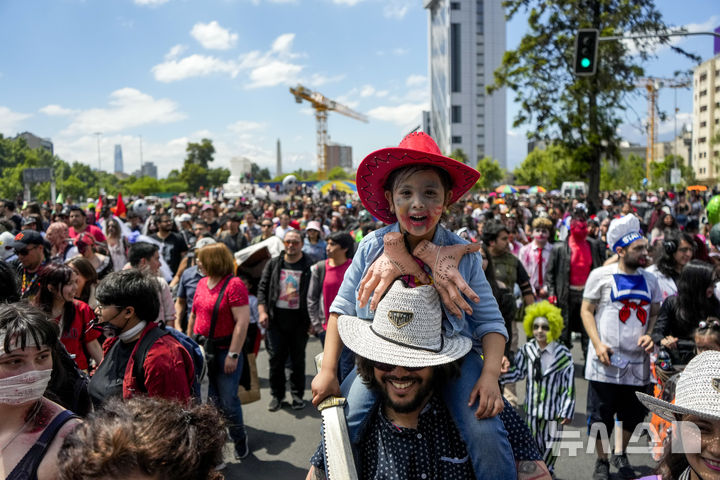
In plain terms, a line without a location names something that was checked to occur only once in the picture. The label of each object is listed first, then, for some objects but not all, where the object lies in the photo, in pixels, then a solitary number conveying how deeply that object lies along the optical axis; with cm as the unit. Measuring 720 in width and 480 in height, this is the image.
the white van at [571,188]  4022
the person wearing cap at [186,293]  559
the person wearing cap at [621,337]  418
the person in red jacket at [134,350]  292
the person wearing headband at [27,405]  191
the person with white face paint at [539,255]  734
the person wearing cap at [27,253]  469
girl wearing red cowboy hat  175
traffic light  1117
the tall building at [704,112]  8350
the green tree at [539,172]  6304
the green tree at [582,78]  2012
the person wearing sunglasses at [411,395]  175
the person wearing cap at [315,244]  757
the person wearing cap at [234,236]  944
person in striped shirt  412
